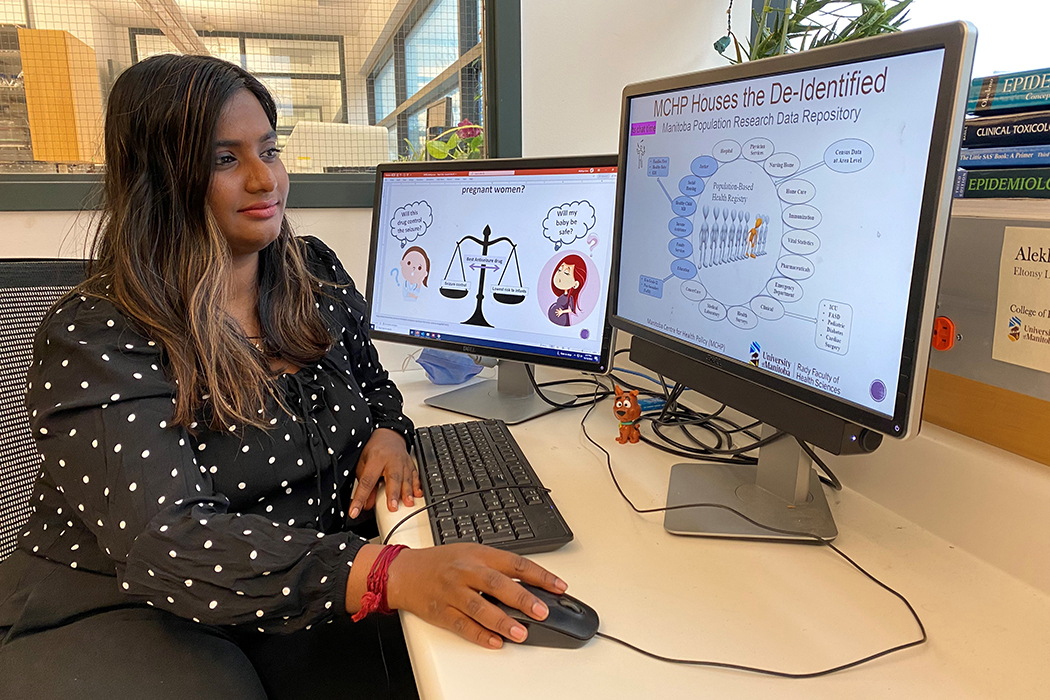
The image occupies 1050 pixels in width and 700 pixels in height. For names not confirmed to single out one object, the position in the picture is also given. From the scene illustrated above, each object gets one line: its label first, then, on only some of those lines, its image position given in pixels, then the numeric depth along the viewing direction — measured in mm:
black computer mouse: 618
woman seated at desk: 748
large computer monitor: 600
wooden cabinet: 1510
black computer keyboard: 796
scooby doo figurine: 1127
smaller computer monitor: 1191
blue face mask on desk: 1503
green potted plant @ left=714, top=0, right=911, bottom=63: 1157
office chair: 941
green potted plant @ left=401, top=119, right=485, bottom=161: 1732
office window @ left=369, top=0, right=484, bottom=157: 1722
